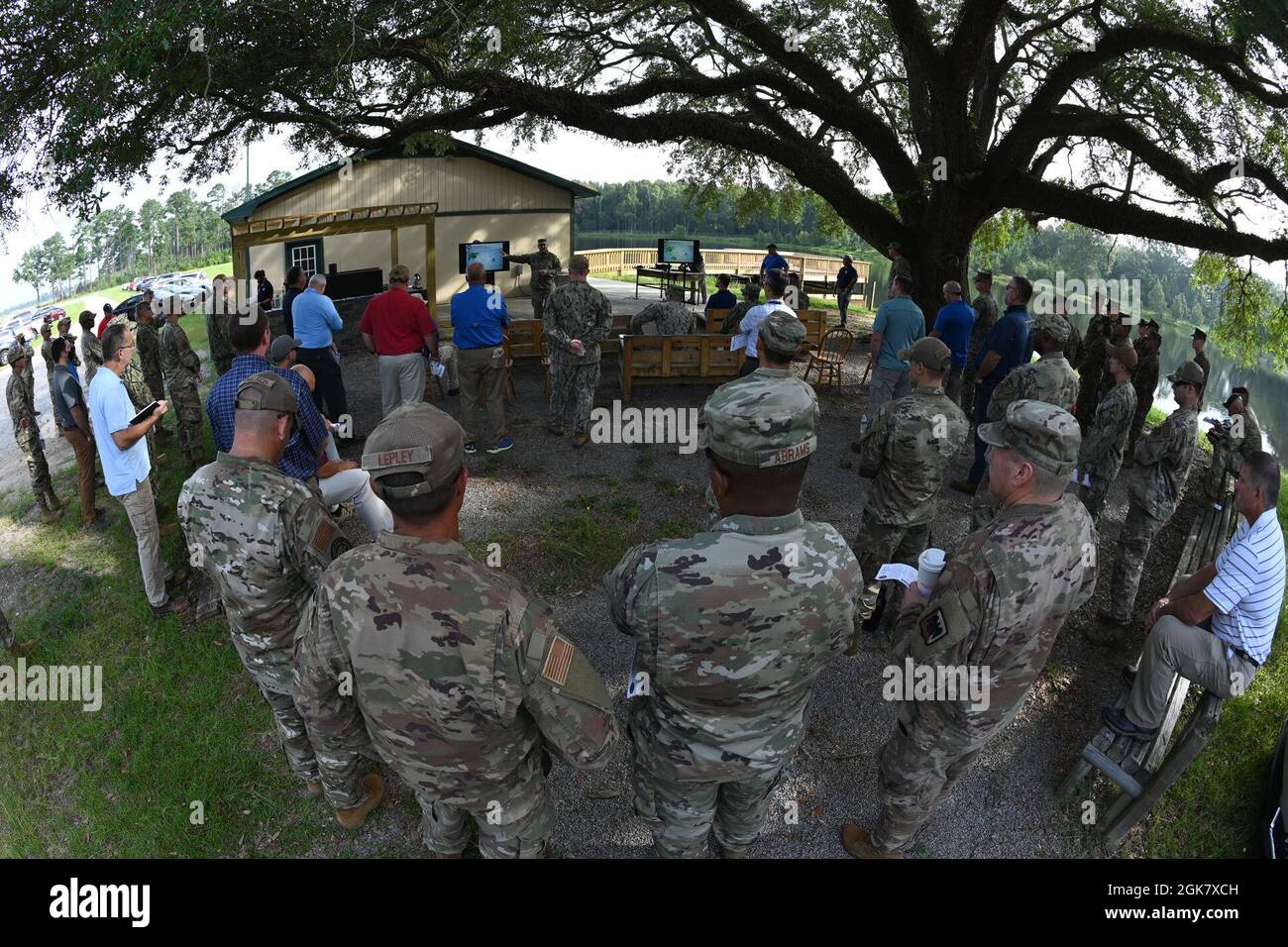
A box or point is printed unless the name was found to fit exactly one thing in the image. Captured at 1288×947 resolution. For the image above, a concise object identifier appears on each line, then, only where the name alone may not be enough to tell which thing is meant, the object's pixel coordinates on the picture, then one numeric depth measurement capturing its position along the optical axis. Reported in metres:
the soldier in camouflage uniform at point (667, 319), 12.41
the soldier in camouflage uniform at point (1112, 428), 6.71
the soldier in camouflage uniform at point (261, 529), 3.81
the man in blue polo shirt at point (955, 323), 8.88
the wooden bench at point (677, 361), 11.37
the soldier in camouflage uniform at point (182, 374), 9.02
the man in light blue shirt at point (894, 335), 8.51
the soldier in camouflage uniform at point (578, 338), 8.99
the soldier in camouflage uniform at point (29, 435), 8.52
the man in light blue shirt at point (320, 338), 8.75
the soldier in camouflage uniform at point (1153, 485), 6.19
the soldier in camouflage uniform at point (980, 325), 11.14
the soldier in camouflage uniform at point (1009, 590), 3.50
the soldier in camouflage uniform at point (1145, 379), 10.15
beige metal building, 17.88
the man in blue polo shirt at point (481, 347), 8.74
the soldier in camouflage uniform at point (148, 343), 9.99
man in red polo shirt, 8.84
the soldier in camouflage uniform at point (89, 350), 8.96
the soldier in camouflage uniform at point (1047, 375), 6.81
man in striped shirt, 4.29
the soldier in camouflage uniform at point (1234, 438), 7.63
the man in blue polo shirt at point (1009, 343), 8.50
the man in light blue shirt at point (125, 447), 6.01
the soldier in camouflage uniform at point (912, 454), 5.38
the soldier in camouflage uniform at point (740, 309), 11.29
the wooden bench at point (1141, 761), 4.39
